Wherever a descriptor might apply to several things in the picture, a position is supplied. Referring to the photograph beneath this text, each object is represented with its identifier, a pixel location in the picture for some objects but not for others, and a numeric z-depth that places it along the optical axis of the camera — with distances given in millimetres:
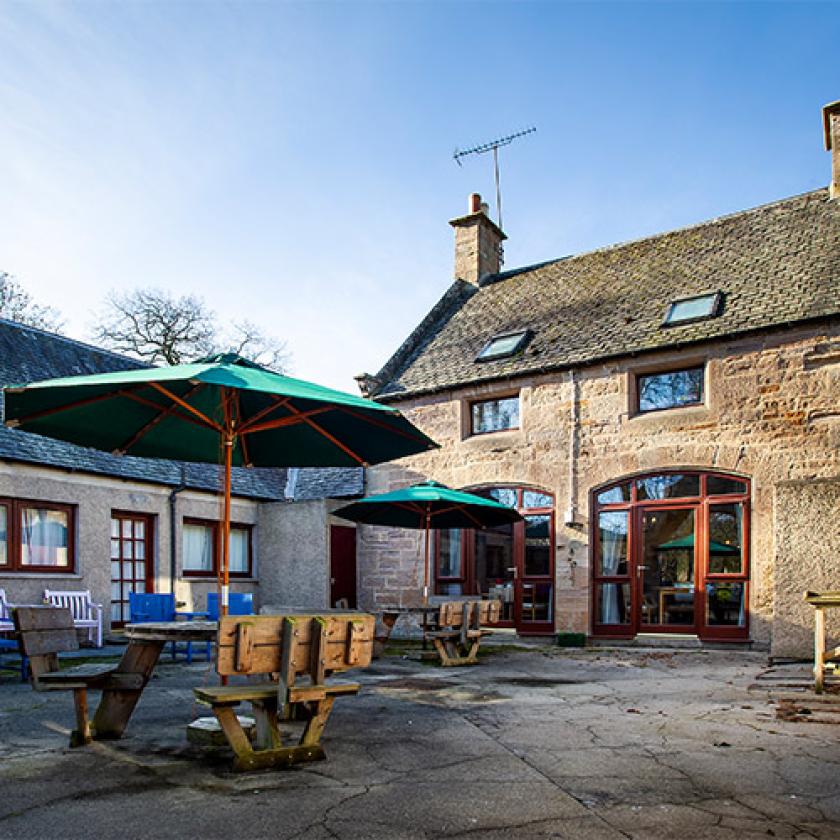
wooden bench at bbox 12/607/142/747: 5398
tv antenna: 20047
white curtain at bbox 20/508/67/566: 12555
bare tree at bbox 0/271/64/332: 27219
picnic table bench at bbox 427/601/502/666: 10445
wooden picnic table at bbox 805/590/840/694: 7340
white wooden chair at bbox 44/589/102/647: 12219
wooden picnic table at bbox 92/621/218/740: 5566
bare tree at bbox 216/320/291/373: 32375
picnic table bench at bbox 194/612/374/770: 4730
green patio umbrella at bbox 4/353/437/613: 5418
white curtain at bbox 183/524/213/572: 15664
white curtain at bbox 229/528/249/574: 16547
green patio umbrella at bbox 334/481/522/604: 11242
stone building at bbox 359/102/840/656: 11922
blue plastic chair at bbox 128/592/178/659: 12039
